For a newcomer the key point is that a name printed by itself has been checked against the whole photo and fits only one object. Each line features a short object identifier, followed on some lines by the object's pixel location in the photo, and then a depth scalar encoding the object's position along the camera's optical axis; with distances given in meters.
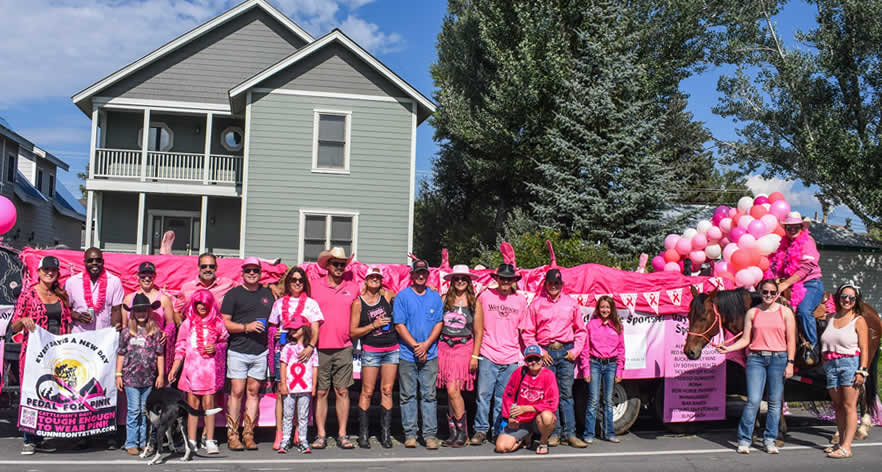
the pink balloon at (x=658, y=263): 11.17
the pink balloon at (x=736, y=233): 9.88
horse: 7.77
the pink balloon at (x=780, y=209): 9.66
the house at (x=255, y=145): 18.12
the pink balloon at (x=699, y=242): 10.67
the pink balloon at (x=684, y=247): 10.84
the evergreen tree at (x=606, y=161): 17.14
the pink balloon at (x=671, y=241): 11.07
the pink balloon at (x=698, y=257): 10.73
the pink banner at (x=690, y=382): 8.48
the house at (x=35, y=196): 25.70
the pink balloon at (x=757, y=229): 9.48
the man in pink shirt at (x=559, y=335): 7.68
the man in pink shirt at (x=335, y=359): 7.34
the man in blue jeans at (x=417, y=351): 7.43
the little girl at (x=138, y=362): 6.90
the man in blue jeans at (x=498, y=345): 7.62
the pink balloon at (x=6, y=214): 8.71
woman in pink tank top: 7.62
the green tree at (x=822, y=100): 19.30
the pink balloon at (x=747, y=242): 9.24
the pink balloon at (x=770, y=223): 9.46
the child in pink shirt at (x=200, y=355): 6.96
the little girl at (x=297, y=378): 7.17
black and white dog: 6.56
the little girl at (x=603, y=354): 7.79
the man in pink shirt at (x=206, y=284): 7.21
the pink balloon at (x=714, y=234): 10.52
